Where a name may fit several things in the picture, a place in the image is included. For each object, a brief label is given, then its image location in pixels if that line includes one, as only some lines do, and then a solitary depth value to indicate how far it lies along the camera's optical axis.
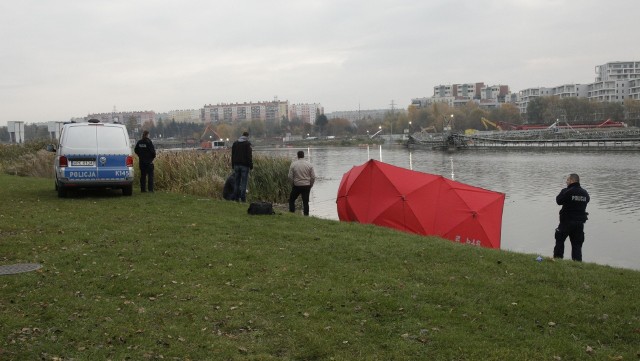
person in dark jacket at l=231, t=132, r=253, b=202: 15.85
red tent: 13.27
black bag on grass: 12.47
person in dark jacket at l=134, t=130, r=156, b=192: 16.17
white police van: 14.20
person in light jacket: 14.98
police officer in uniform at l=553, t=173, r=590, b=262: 11.07
